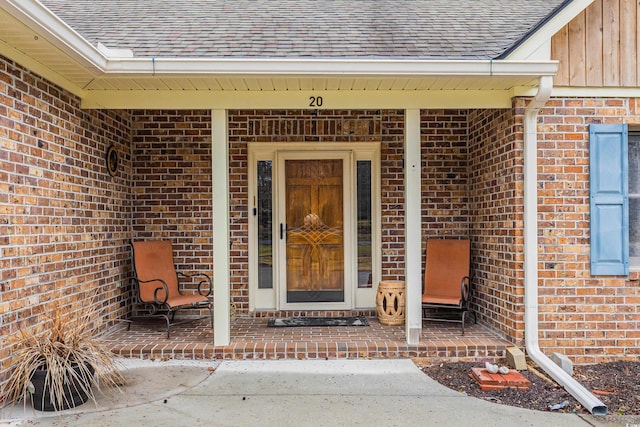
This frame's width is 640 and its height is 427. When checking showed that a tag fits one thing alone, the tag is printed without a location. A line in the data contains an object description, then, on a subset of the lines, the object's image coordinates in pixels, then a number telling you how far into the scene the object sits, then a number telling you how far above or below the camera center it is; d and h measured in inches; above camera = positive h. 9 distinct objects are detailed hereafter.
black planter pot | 111.7 -45.5
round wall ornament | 178.9 +22.3
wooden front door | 208.4 -8.1
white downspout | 151.2 -5.5
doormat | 187.0 -47.0
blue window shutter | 152.4 +4.8
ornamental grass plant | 111.5 -39.5
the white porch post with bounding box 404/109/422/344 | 155.6 +2.4
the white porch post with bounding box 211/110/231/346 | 151.9 -5.0
